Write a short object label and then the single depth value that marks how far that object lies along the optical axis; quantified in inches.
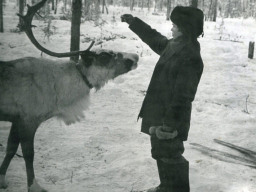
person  105.6
